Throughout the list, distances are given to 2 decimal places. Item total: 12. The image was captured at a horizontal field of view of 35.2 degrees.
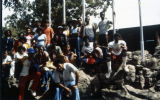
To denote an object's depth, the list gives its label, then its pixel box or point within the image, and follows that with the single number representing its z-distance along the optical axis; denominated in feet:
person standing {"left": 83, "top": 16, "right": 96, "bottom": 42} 29.04
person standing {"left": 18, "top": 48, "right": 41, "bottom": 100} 24.56
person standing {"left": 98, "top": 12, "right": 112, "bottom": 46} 28.77
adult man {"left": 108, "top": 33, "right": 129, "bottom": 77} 25.79
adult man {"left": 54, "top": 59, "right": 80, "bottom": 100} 20.59
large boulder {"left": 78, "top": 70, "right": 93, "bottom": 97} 26.96
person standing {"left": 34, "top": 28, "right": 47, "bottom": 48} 28.39
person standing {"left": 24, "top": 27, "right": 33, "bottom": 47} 30.58
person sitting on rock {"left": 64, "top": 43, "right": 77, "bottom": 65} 27.07
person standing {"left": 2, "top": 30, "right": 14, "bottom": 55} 30.96
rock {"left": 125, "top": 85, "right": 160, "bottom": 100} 24.90
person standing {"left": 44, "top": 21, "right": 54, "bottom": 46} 29.91
